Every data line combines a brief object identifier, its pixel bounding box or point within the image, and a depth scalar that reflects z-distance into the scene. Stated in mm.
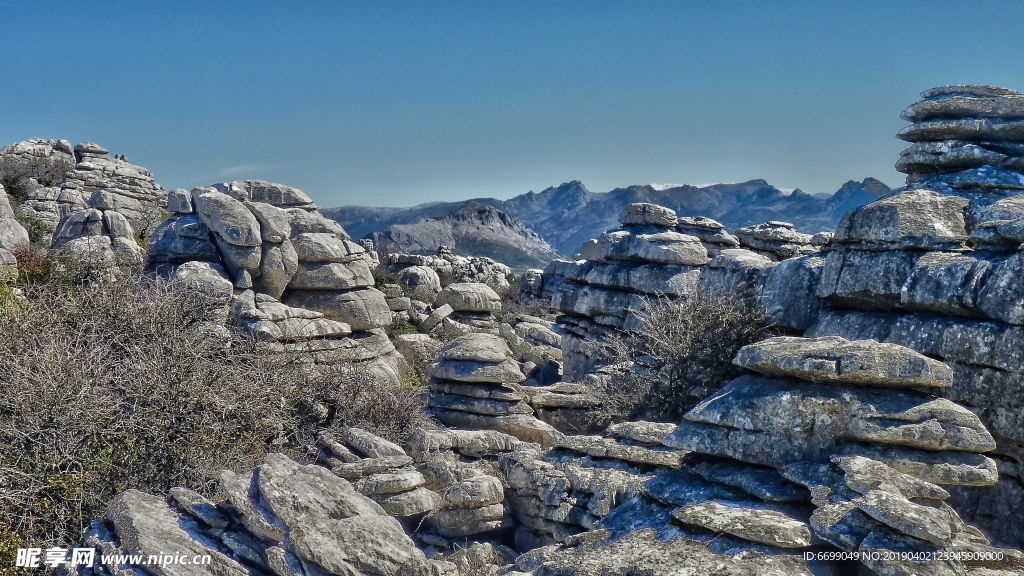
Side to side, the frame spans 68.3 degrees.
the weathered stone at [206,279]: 15500
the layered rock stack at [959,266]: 7992
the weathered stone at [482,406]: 12797
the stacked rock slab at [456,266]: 39969
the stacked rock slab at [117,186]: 34947
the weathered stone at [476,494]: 9430
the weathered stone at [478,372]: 12969
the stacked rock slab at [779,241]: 19562
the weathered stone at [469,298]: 26609
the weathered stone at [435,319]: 24864
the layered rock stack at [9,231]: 17606
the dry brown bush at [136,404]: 7805
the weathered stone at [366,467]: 8906
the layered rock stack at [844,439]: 5246
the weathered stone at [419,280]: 34031
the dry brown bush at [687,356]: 11711
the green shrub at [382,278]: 30527
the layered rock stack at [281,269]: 16594
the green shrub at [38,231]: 26630
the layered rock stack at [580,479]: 8617
